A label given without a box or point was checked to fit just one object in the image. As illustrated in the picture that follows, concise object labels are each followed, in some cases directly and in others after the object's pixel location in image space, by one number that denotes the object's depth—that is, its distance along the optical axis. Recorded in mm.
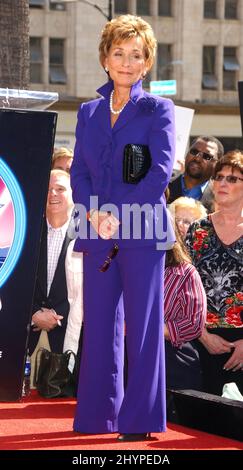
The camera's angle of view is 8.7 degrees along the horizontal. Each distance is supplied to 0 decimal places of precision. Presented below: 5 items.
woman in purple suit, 7058
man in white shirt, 9779
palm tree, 14279
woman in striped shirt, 8263
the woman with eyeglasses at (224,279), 8503
